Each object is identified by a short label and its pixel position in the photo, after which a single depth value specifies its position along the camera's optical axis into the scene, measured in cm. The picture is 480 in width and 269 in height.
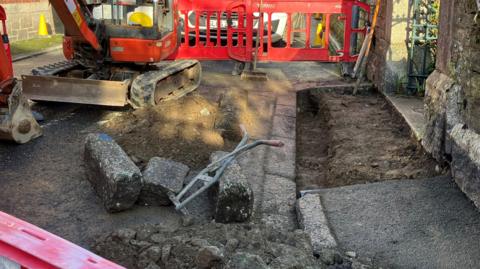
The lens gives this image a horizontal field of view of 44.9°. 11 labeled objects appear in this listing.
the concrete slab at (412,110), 690
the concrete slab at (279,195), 556
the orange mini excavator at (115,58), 834
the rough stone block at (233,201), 503
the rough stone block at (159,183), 536
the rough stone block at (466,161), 466
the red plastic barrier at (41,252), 194
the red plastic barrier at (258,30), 1140
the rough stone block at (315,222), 454
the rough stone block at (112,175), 512
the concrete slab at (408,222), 430
